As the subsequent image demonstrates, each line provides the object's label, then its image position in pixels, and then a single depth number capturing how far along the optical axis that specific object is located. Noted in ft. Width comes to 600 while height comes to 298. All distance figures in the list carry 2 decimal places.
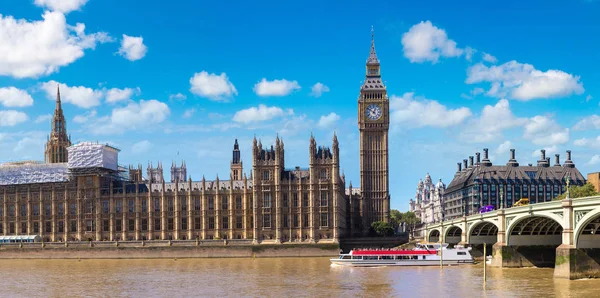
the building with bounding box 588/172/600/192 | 558.40
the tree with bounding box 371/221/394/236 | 488.02
